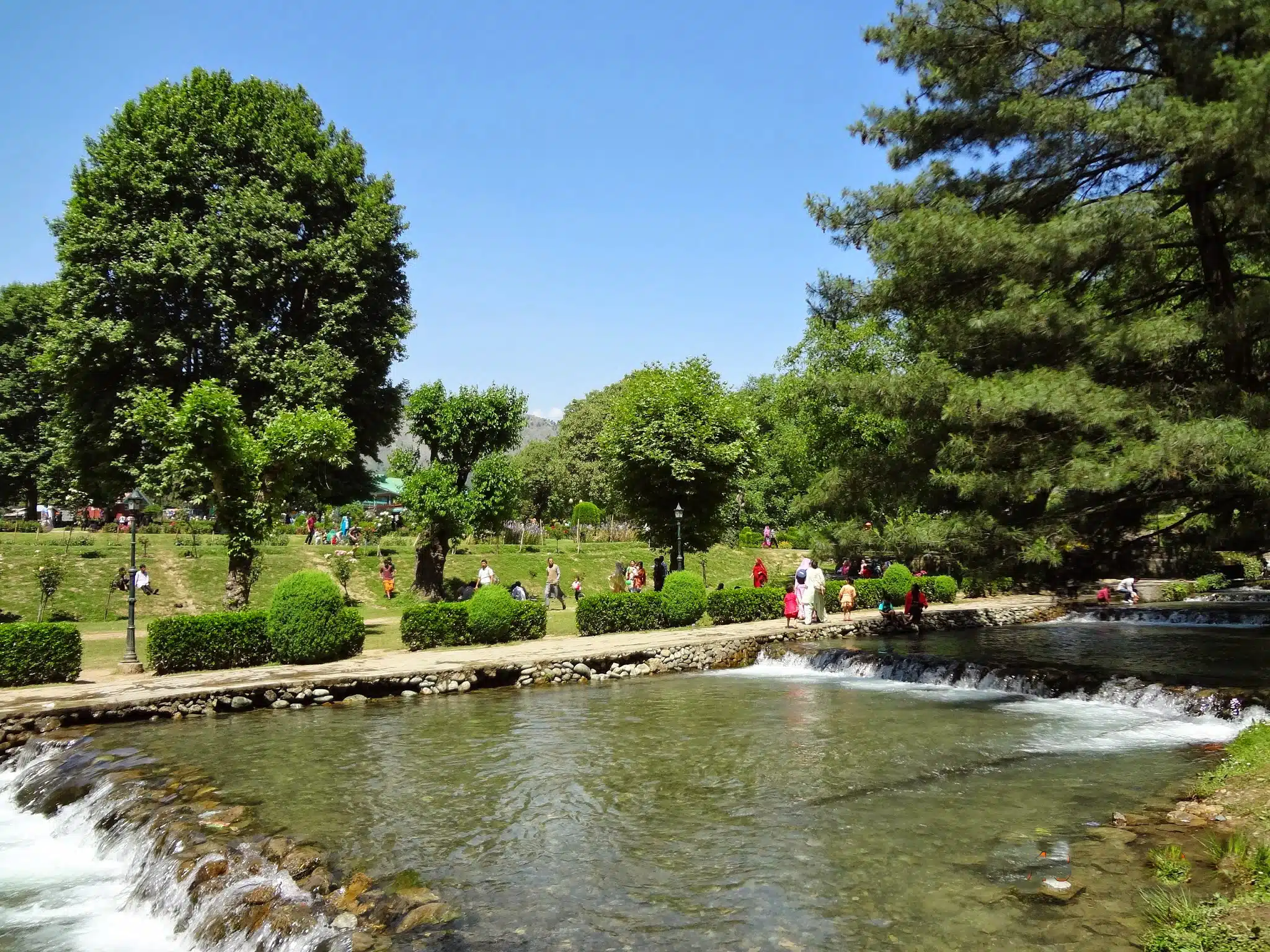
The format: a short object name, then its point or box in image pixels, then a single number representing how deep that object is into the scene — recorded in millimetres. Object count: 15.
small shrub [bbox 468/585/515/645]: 19625
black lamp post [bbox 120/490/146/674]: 15984
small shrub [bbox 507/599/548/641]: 20312
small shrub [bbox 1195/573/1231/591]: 30609
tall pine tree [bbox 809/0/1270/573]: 11125
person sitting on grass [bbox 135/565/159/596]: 26186
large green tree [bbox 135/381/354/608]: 18844
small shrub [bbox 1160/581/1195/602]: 29672
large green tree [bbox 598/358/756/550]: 28109
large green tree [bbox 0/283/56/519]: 39688
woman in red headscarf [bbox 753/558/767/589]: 27328
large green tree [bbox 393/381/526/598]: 27391
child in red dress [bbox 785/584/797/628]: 21766
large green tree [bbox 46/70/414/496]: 27047
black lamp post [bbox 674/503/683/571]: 25953
